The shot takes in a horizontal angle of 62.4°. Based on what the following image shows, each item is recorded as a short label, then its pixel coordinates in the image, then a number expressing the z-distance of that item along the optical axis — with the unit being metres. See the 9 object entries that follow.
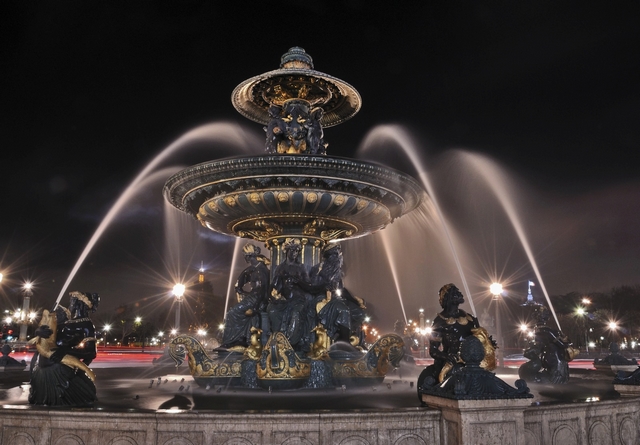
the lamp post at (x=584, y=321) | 57.90
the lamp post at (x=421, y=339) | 32.17
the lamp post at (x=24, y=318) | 40.14
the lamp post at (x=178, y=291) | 22.12
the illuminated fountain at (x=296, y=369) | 5.39
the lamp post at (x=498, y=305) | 20.00
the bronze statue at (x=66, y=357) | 6.51
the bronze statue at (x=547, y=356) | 10.13
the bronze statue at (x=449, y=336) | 6.61
